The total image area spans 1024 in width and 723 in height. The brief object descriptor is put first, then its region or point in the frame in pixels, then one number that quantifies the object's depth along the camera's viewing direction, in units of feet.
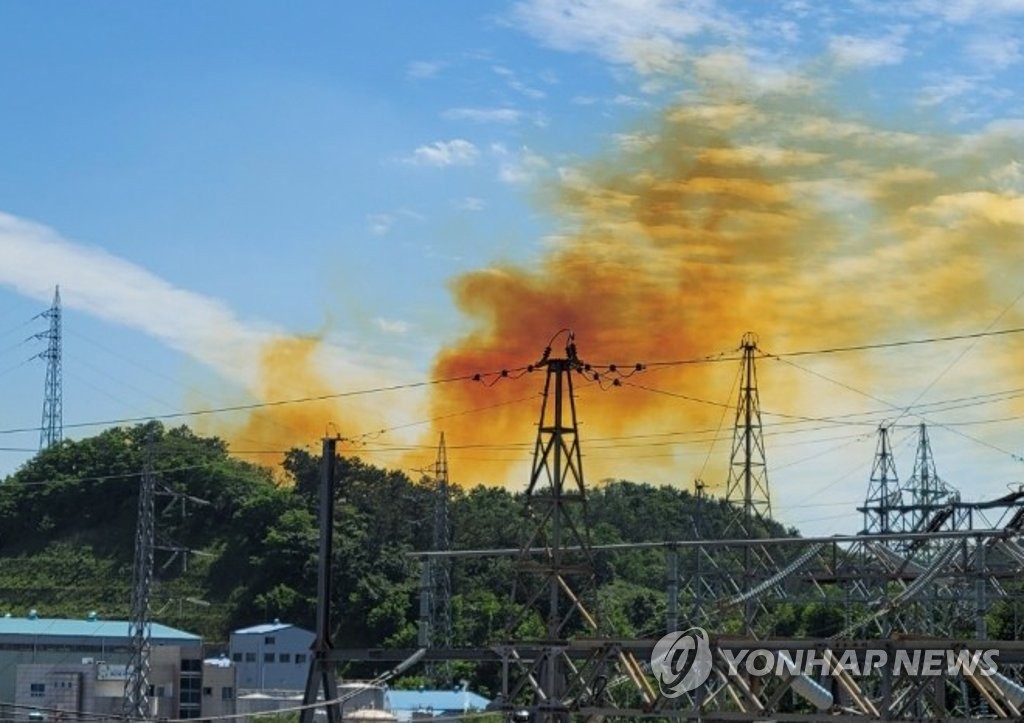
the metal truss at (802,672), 105.50
